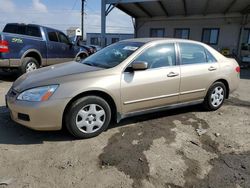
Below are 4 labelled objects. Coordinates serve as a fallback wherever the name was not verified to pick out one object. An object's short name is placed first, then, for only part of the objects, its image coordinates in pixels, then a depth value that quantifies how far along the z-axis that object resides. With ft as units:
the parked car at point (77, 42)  34.32
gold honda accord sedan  10.56
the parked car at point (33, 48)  22.80
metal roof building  47.96
